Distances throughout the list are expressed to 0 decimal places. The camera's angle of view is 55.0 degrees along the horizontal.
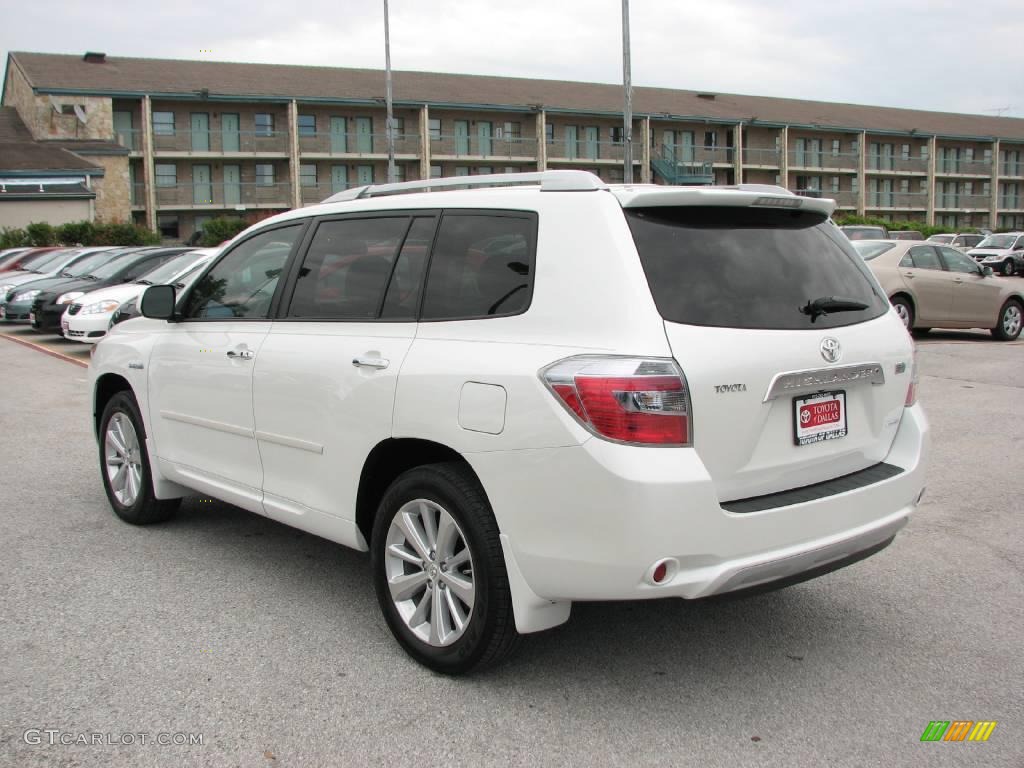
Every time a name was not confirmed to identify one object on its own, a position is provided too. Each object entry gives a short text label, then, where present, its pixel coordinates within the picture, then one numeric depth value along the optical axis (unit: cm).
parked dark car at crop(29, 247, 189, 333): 1786
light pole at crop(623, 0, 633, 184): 2425
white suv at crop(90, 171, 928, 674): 318
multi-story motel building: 4956
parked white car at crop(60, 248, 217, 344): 1558
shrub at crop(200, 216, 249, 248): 4359
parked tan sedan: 1560
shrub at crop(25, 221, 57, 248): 3891
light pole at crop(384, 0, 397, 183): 3522
